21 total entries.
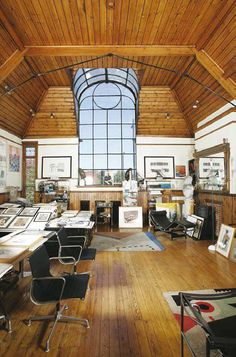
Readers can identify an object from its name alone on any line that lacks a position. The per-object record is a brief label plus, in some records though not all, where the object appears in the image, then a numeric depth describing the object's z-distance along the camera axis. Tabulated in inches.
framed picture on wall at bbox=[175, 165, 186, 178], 358.9
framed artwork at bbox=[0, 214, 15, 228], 169.8
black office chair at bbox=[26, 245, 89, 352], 89.7
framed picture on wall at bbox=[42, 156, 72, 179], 354.4
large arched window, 357.7
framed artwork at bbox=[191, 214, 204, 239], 255.3
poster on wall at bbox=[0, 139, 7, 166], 289.0
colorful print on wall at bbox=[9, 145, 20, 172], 315.3
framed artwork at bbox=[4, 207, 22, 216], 190.8
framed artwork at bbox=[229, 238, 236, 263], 185.3
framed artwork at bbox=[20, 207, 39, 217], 189.2
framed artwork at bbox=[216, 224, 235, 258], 192.7
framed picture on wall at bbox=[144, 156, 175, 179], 356.8
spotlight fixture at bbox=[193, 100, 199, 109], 284.9
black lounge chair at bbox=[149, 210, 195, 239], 261.1
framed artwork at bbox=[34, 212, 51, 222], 180.5
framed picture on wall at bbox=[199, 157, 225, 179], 258.1
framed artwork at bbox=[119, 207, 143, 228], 316.5
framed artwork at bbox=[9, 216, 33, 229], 169.8
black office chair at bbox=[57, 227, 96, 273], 135.6
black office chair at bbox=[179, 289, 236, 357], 56.1
